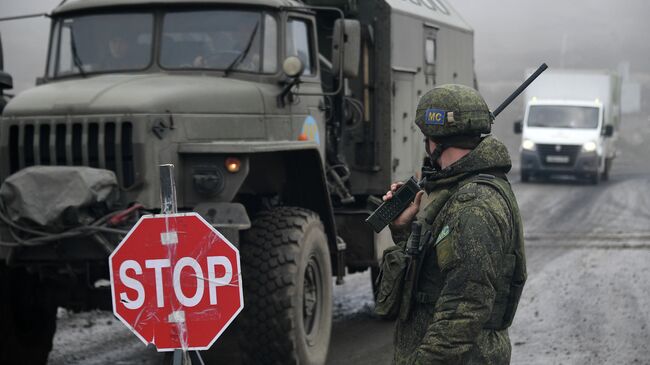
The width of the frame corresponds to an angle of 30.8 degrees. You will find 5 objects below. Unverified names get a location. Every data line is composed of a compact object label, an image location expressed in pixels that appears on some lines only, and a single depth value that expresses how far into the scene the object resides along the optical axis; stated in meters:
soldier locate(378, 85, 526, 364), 3.78
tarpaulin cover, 6.72
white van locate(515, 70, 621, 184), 26.73
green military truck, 7.02
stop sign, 4.88
